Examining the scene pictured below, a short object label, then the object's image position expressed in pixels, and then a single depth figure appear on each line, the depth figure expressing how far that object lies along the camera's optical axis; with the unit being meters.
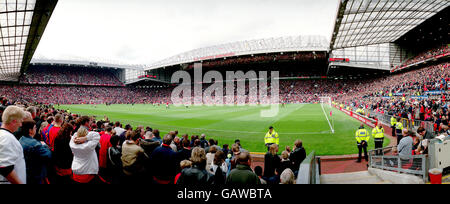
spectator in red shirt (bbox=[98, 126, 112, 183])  4.87
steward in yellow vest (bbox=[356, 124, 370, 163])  9.68
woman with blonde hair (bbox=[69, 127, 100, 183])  3.86
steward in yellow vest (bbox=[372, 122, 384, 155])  9.85
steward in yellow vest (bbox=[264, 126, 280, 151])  9.92
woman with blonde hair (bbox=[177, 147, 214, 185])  3.23
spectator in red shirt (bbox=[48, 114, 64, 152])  4.95
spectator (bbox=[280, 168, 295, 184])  3.40
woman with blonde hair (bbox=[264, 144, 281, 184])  4.91
